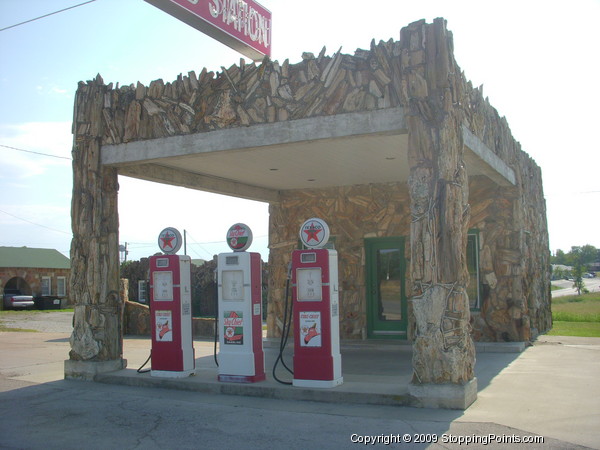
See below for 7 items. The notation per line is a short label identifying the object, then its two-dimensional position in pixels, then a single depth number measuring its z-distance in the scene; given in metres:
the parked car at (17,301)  38.81
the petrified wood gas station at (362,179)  7.94
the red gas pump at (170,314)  9.70
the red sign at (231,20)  10.61
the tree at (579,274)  40.60
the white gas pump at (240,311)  8.98
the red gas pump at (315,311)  8.45
